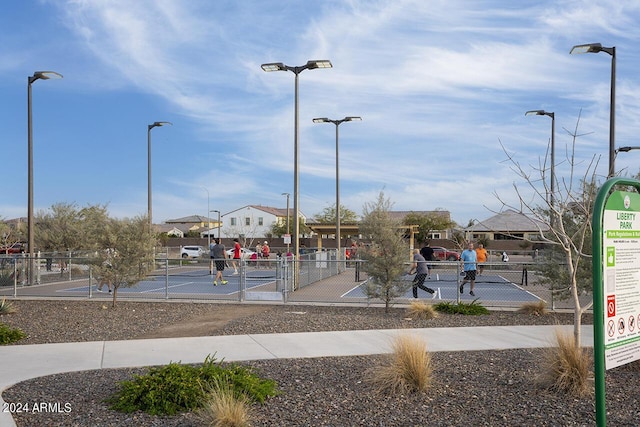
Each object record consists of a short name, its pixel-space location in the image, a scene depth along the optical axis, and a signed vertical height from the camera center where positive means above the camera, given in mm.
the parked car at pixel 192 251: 59419 -1264
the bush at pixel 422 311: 14320 -1609
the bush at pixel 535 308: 15047 -1631
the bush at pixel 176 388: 6781 -1597
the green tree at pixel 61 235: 33312 +122
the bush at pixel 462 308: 15061 -1638
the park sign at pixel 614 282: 4625 -323
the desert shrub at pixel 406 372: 7316 -1508
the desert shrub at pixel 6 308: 14959 -1614
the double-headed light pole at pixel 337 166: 32438 +3799
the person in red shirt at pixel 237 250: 27547 -554
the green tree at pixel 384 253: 15531 -373
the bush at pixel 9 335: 11336 -1698
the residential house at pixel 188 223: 128750 +2910
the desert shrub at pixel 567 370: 7227 -1470
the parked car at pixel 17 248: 53438 -911
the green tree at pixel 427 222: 76325 +1800
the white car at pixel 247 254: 48500 -1248
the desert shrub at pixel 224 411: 6004 -1605
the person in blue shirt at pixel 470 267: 19453 -888
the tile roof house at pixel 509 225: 76750 +1449
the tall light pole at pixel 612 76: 17750 +4318
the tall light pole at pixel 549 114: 27595 +5117
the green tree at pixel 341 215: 89188 +3012
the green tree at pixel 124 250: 16438 -317
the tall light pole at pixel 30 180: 23372 +2069
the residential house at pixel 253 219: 106062 +2973
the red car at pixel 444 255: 52594 -1404
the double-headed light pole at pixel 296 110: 21359 +4216
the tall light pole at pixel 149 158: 32094 +3916
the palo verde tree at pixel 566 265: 13609 -563
